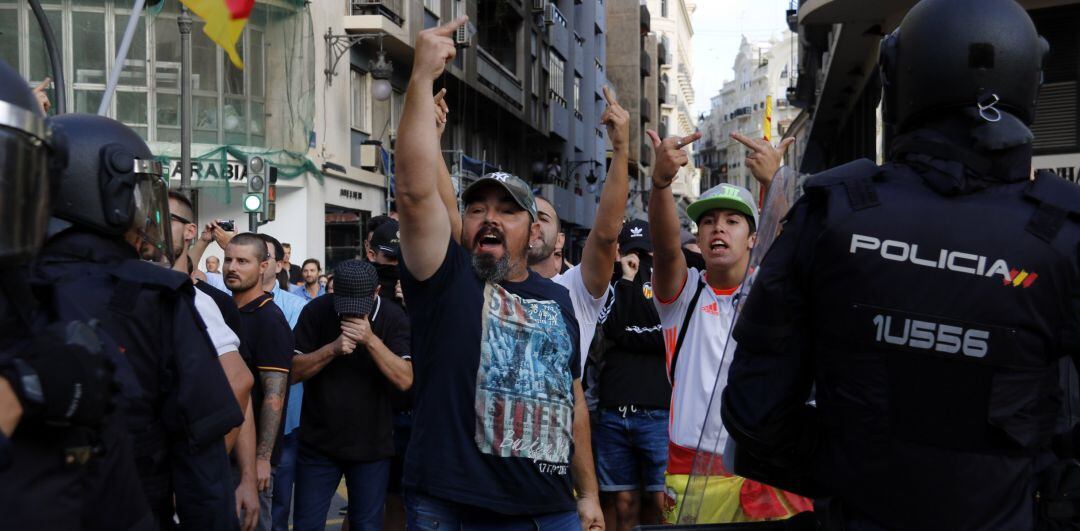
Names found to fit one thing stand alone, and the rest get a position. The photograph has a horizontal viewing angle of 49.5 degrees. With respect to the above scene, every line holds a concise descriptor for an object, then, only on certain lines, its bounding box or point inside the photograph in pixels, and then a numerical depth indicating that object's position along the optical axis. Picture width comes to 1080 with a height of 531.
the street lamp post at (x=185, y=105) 15.71
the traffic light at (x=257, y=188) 15.20
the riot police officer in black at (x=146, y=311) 2.90
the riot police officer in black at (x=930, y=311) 2.37
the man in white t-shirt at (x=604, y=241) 4.50
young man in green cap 4.77
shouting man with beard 3.68
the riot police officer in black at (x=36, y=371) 2.03
